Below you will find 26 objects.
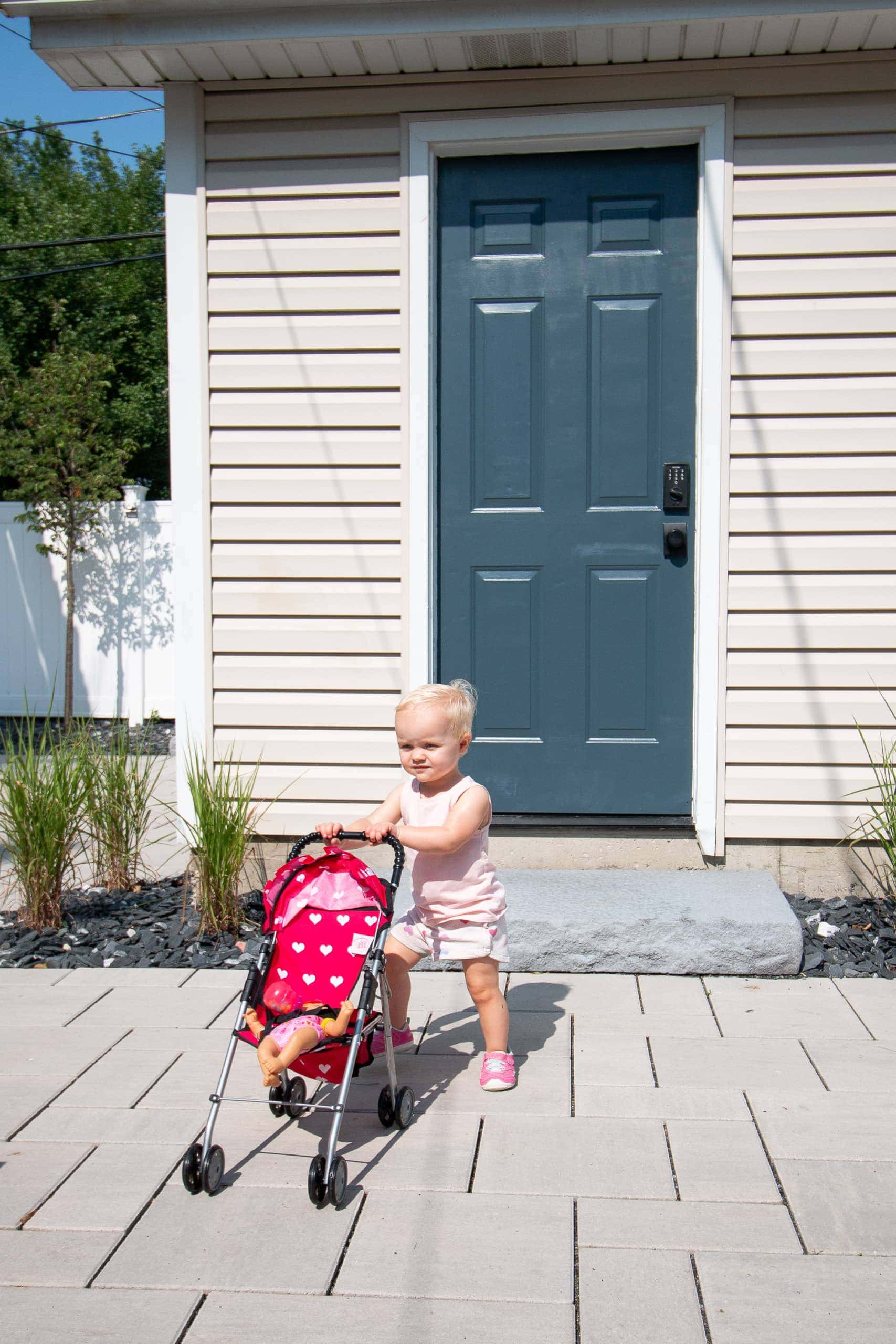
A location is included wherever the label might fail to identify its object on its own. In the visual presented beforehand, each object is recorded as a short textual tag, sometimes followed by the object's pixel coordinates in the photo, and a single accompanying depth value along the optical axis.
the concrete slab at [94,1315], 2.12
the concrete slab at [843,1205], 2.40
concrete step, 4.00
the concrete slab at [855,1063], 3.17
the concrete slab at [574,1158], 2.64
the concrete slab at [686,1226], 2.40
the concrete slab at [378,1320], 2.12
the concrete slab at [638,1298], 2.11
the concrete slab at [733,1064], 3.19
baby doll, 2.60
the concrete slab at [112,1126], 2.91
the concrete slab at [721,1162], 2.61
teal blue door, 4.73
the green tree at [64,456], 10.26
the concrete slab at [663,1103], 3.00
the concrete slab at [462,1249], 2.26
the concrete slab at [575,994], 3.79
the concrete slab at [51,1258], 2.31
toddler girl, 3.02
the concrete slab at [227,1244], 2.30
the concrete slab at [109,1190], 2.52
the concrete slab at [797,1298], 2.11
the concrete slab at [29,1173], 2.58
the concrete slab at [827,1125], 2.80
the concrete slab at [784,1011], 3.56
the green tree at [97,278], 19.97
